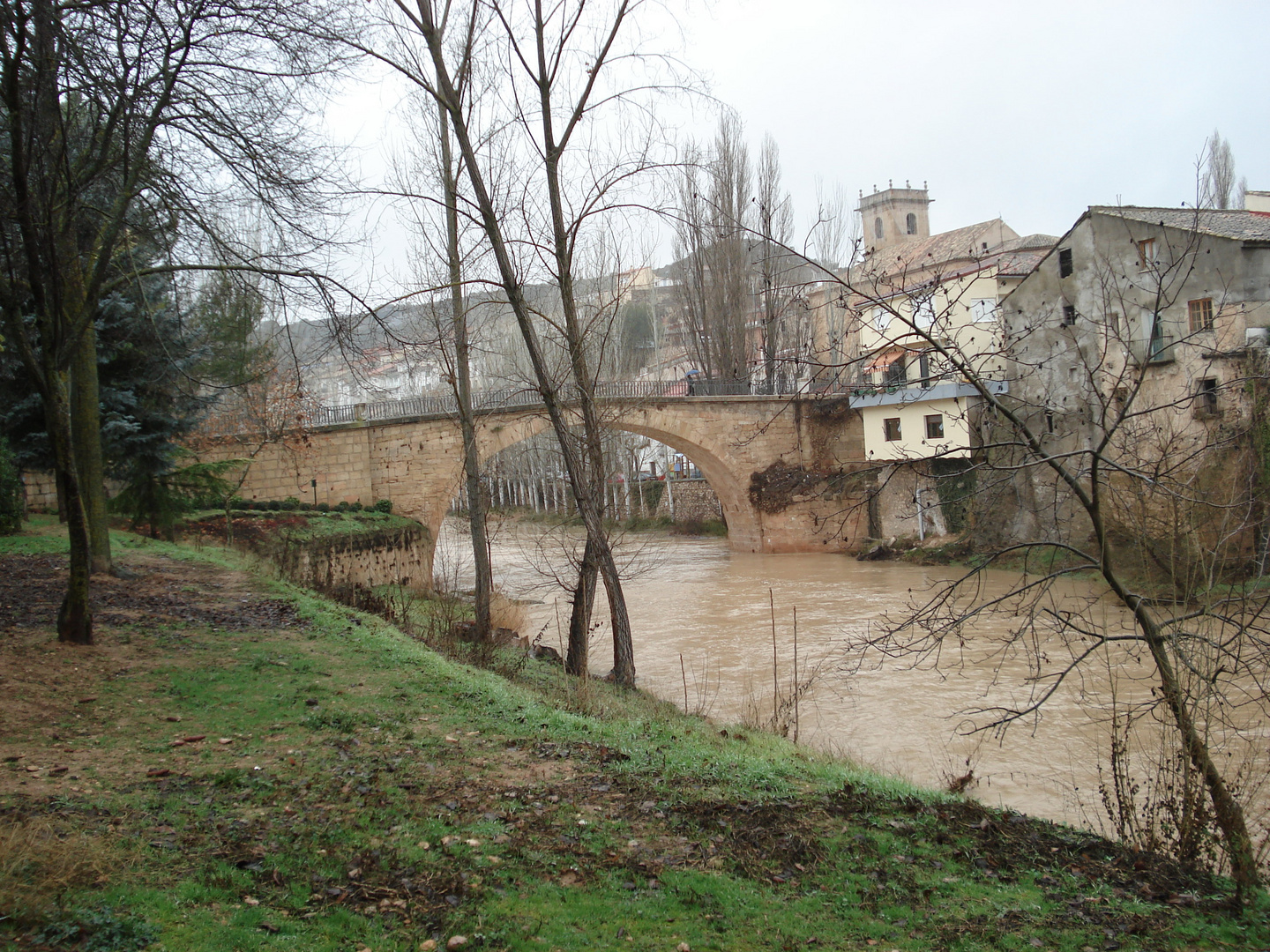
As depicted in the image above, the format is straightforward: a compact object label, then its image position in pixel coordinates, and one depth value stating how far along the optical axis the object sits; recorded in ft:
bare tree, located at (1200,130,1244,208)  110.47
